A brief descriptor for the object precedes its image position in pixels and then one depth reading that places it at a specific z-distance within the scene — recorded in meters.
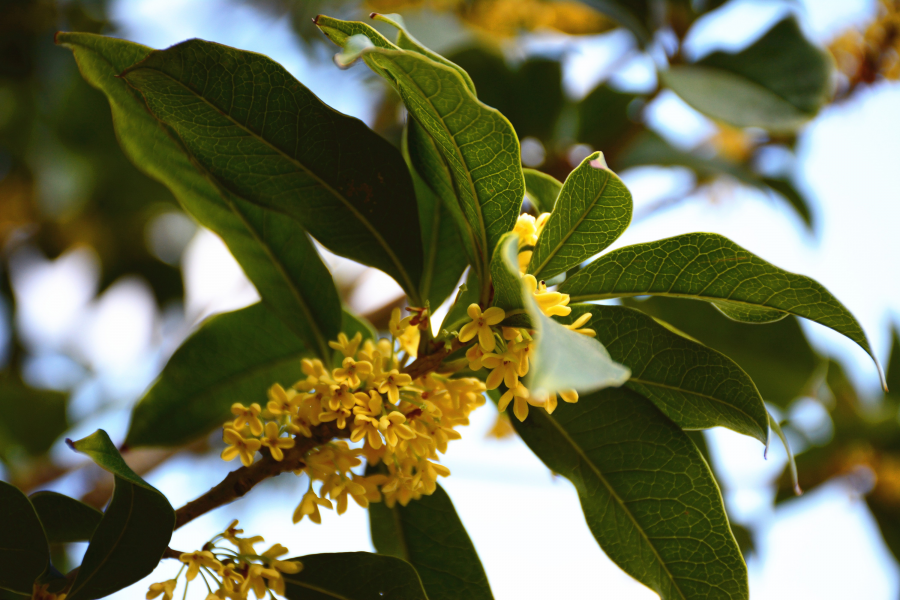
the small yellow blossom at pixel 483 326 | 0.45
